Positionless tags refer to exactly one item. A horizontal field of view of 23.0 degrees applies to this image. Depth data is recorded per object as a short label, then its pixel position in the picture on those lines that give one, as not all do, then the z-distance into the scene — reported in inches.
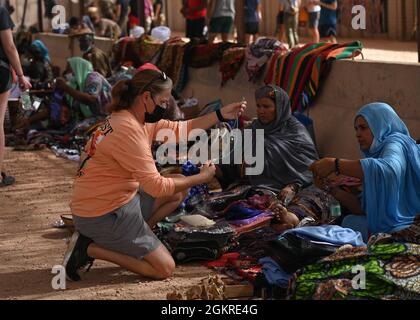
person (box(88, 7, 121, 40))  699.4
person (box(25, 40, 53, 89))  552.4
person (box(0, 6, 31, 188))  361.7
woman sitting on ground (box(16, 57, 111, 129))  470.0
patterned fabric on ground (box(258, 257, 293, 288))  234.4
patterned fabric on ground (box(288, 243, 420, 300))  211.6
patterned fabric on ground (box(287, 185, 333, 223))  287.4
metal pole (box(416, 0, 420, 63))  345.5
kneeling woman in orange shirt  247.6
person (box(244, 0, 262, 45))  611.5
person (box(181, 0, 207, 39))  584.4
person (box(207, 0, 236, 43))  554.9
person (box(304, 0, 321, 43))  606.1
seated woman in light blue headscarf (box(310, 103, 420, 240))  252.1
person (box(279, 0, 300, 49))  630.5
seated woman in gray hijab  321.1
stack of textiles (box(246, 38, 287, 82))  400.5
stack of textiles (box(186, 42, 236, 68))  452.8
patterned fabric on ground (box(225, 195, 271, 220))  296.0
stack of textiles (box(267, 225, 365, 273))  236.4
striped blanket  365.4
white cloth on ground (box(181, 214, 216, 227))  277.3
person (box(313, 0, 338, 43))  573.0
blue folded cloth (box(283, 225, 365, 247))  239.1
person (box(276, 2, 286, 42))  690.8
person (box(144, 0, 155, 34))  788.3
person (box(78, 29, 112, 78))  525.0
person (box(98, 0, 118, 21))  861.2
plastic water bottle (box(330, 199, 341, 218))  279.6
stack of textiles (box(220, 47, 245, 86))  428.0
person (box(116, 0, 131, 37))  809.2
